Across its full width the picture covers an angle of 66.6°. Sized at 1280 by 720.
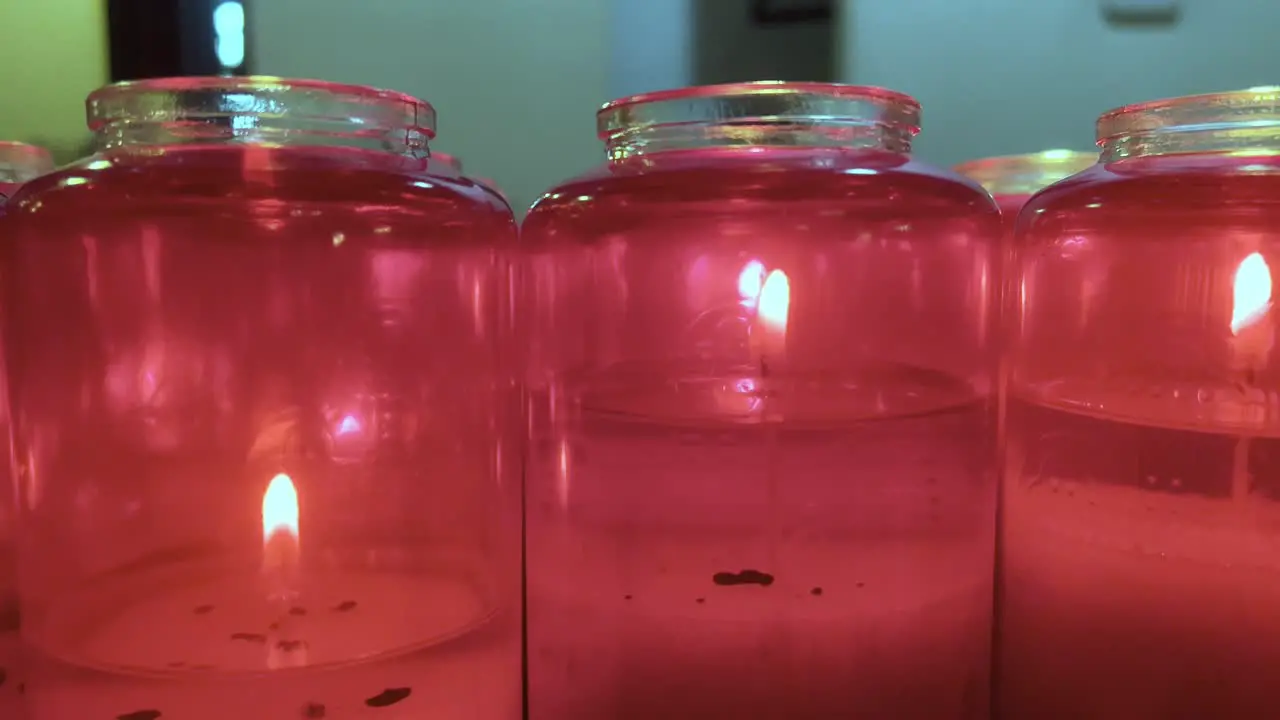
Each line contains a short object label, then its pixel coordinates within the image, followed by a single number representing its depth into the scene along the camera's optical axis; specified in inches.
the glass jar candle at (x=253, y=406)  15.1
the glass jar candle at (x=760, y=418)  16.4
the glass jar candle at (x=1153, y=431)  16.1
